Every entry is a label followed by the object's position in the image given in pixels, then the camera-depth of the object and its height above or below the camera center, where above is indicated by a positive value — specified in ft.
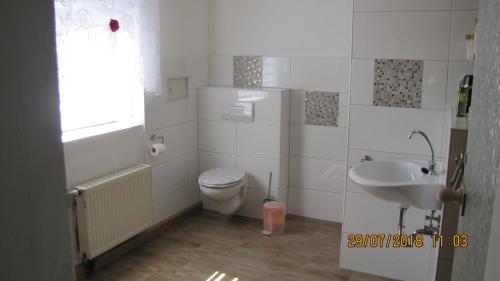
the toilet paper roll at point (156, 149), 10.61 -1.98
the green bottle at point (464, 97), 7.15 -0.48
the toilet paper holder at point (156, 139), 10.80 -1.79
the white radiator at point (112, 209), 8.70 -3.03
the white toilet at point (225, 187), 11.29 -3.10
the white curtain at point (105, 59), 8.58 +0.15
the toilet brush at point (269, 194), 12.10 -3.49
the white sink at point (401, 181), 6.98 -1.91
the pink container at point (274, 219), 11.41 -3.92
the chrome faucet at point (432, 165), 7.83 -1.73
